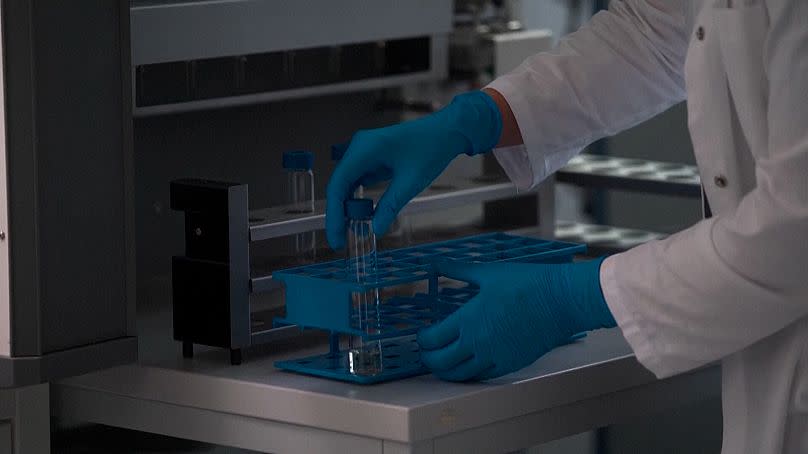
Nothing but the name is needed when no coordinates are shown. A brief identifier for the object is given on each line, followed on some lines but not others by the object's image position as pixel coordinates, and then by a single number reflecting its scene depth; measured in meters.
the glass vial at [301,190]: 2.30
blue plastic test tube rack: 2.11
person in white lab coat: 2.00
